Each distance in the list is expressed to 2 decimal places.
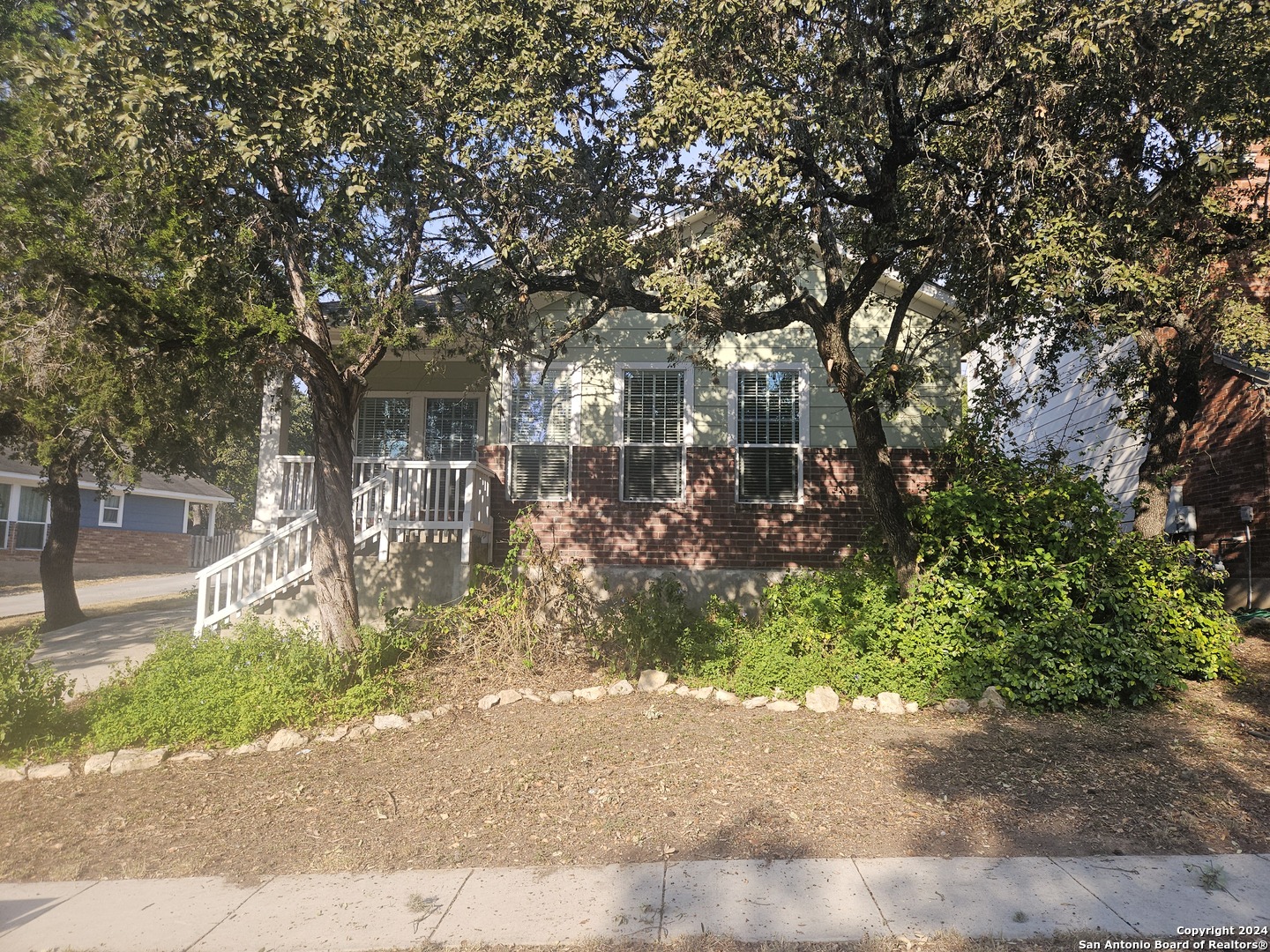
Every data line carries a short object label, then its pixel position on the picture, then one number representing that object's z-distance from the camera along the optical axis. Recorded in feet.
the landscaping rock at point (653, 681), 27.02
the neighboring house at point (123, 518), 78.48
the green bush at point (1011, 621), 24.53
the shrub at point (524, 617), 28.12
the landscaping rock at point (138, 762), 21.80
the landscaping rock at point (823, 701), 24.78
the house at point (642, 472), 35.14
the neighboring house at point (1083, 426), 42.96
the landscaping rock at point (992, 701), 24.48
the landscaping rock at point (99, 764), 21.75
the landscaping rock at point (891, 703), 24.61
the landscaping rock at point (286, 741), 22.84
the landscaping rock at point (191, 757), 22.03
